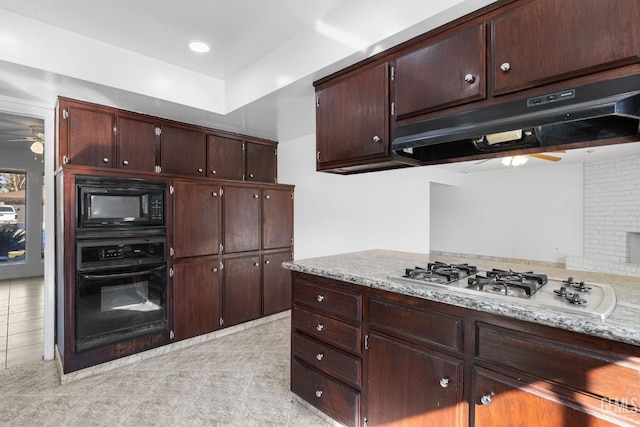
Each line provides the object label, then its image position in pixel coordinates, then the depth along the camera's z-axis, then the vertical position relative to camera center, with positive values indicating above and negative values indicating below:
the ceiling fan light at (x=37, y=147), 4.39 +0.93
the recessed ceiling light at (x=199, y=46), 2.43 +1.31
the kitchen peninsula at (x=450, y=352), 1.05 -0.60
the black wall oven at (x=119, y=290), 2.54 -0.67
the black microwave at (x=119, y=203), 2.53 +0.08
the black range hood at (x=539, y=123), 1.26 +0.43
